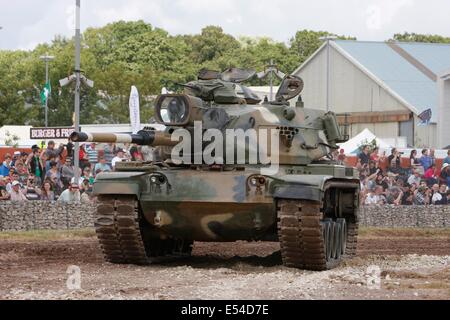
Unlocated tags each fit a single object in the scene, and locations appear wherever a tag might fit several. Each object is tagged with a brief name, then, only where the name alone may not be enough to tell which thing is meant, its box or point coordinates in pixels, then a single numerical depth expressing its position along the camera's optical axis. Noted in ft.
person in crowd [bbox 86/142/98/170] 108.78
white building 196.24
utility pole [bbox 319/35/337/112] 150.00
